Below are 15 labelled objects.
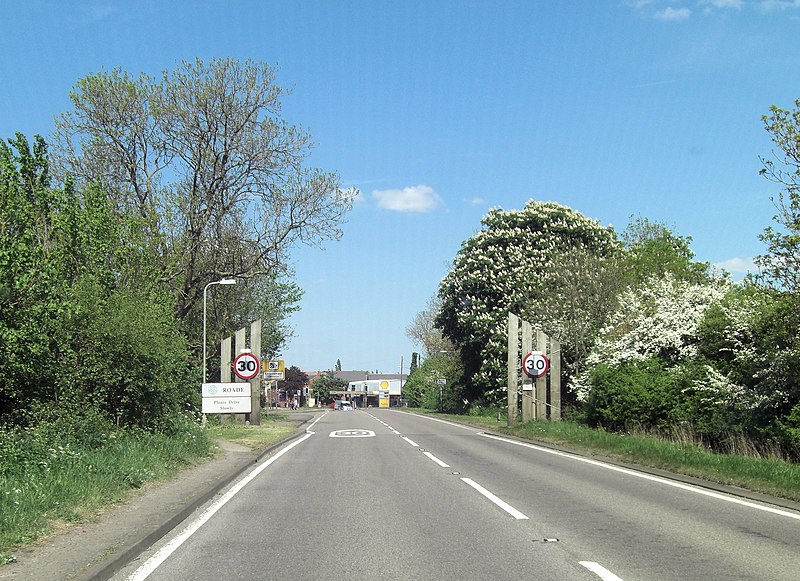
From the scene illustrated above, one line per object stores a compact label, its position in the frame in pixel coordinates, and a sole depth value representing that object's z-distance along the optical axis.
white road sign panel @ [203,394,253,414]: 21.52
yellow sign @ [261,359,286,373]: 44.00
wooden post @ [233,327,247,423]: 33.59
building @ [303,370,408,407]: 143.62
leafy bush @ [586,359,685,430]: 22.03
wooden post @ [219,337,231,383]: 33.84
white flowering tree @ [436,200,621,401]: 42.91
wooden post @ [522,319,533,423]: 29.78
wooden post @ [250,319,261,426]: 32.22
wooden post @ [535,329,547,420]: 29.58
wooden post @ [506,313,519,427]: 30.98
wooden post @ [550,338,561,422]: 29.97
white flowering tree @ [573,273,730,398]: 24.84
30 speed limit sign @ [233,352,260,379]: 23.92
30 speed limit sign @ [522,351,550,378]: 28.25
